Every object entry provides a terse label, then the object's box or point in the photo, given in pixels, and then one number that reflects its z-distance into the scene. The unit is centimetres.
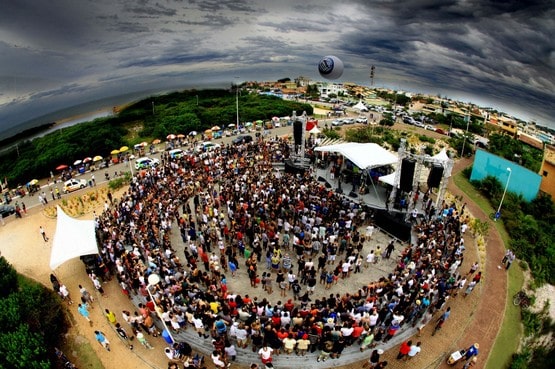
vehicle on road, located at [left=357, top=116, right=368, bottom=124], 4600
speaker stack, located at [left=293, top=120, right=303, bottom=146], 2303
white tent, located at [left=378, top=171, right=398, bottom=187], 1880
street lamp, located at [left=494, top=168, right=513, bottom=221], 2016
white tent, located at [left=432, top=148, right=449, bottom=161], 2169
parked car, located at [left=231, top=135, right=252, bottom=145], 3306
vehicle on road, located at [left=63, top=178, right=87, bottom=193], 2448
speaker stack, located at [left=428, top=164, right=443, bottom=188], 1614
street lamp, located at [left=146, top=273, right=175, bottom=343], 901
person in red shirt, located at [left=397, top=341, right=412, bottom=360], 987
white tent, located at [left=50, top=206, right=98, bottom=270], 1380
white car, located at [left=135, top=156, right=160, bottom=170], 2799
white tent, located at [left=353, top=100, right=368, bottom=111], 4432
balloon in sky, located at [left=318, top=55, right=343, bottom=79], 2219
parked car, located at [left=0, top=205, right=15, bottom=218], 2150
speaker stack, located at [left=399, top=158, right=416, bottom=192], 1647
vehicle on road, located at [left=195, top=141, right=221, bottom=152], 2961
